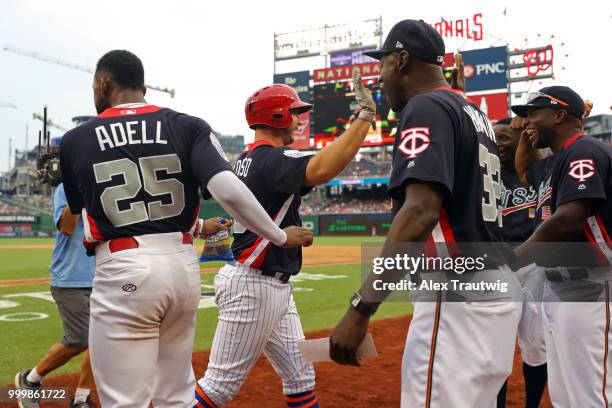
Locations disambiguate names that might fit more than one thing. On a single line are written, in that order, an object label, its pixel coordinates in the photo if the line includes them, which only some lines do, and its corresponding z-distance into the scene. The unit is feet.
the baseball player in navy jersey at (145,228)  8.17
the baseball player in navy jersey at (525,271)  13.62
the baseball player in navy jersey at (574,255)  9.80
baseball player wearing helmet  10.02
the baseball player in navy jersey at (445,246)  6.50
